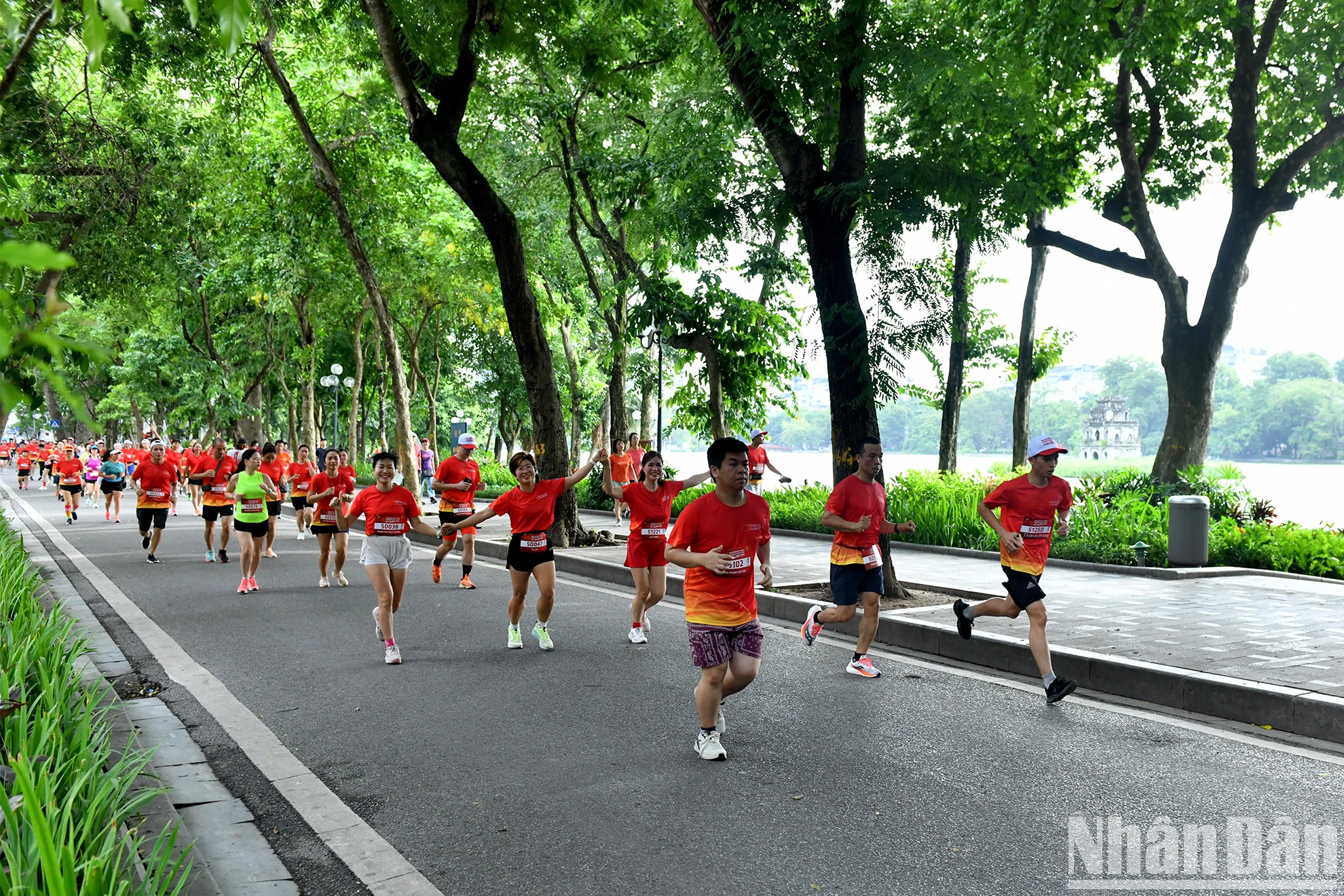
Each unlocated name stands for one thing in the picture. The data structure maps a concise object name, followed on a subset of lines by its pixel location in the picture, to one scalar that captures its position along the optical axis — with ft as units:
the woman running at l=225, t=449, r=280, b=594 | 42.68
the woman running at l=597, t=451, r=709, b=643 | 30.58
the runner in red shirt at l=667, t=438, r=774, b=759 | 19.03
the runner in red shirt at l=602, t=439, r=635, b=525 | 59.47
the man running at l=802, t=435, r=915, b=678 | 26.05
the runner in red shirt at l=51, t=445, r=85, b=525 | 80.89
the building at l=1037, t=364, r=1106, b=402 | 162.09
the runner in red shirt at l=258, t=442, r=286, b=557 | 49.01
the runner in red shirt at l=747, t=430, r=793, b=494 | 61.93
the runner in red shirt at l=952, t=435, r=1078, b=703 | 23.76
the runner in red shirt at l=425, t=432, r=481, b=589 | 41.32
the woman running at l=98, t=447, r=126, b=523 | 79.46
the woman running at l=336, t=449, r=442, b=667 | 28.45
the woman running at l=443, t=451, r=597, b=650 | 29.01
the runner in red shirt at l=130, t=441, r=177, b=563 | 52.34
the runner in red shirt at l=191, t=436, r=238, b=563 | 52.90
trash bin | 43.88
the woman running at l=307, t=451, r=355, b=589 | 42.78
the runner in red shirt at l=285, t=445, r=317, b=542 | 59.57
